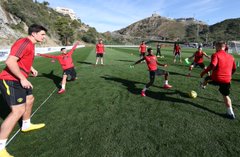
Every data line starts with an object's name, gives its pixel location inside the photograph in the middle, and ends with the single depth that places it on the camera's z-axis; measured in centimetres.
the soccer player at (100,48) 1180
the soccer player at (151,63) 590
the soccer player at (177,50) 1418
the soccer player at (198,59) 845
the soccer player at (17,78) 260
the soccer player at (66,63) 654
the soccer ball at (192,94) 524
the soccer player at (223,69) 385
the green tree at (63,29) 5802
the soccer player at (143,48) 1442
